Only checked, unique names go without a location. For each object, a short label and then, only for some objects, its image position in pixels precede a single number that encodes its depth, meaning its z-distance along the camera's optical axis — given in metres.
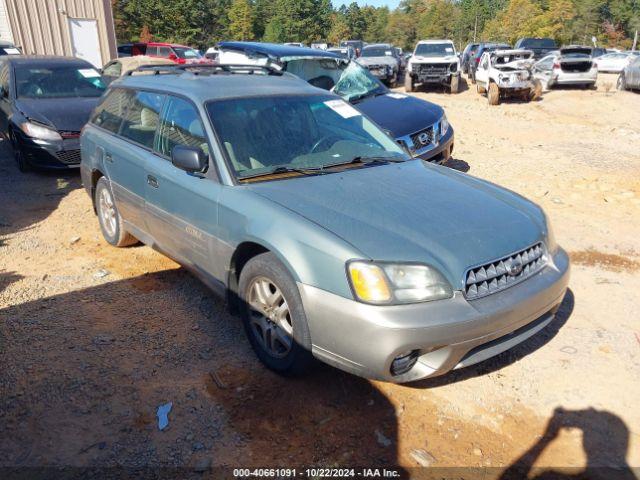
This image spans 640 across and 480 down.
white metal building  19.14
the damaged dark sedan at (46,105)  7.93
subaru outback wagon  2.64
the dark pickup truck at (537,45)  25.72
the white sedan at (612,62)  30.56
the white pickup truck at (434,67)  18.97
